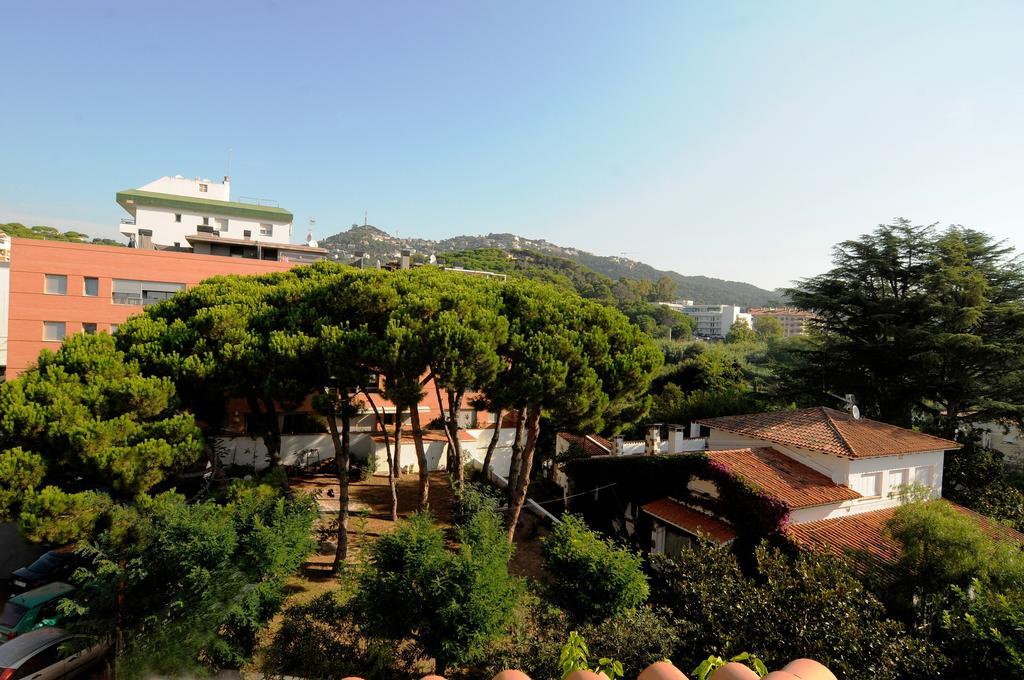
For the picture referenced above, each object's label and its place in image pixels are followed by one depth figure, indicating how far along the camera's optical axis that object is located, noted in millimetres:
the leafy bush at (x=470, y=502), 15164
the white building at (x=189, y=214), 46188
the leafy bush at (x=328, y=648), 8594
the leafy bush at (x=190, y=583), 8930
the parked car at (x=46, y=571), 12570
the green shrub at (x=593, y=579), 9719
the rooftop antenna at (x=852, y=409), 16906
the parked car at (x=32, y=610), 10688
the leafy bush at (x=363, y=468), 22375
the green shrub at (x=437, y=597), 8633
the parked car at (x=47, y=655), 9078
